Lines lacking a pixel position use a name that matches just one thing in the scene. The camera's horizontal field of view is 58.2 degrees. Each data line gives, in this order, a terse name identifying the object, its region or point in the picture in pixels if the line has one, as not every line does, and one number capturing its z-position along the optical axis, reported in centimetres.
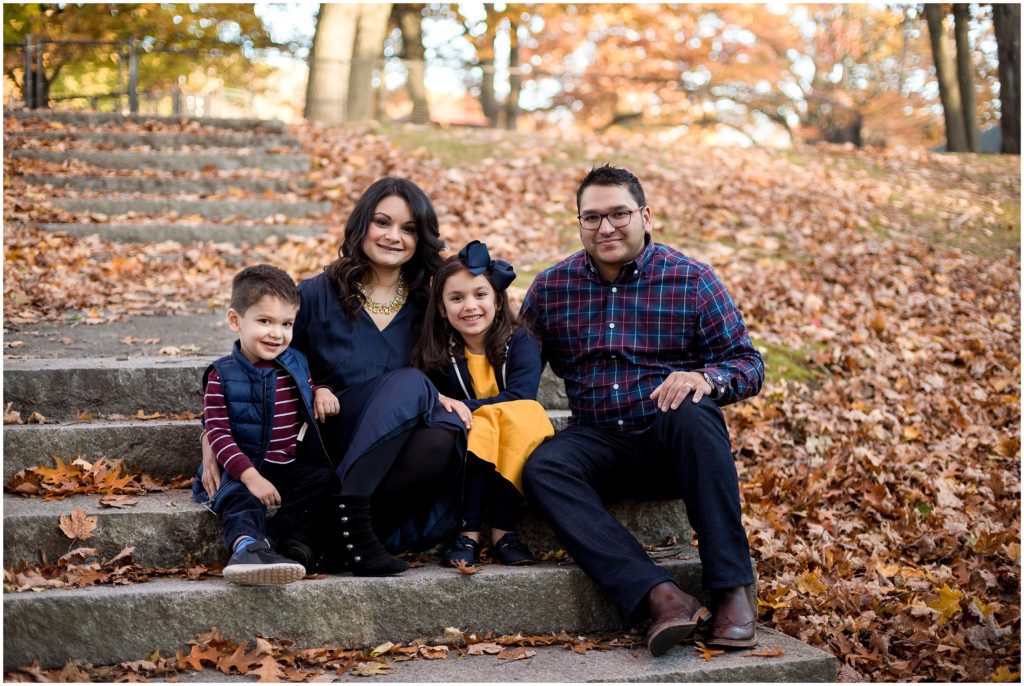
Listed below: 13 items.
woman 328
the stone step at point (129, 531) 322
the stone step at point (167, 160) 940
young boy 329
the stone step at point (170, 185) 881
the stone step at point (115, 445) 366
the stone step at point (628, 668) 289
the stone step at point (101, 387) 399
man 316
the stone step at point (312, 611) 289
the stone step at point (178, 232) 789
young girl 349
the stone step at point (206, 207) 841
